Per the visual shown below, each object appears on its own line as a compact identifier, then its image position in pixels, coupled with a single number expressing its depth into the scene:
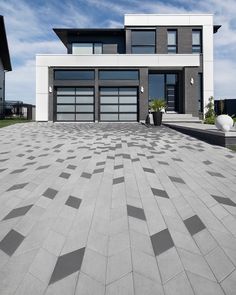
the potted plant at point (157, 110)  17.41
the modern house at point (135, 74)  22.48
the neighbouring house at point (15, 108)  34.36
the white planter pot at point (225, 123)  8.90
